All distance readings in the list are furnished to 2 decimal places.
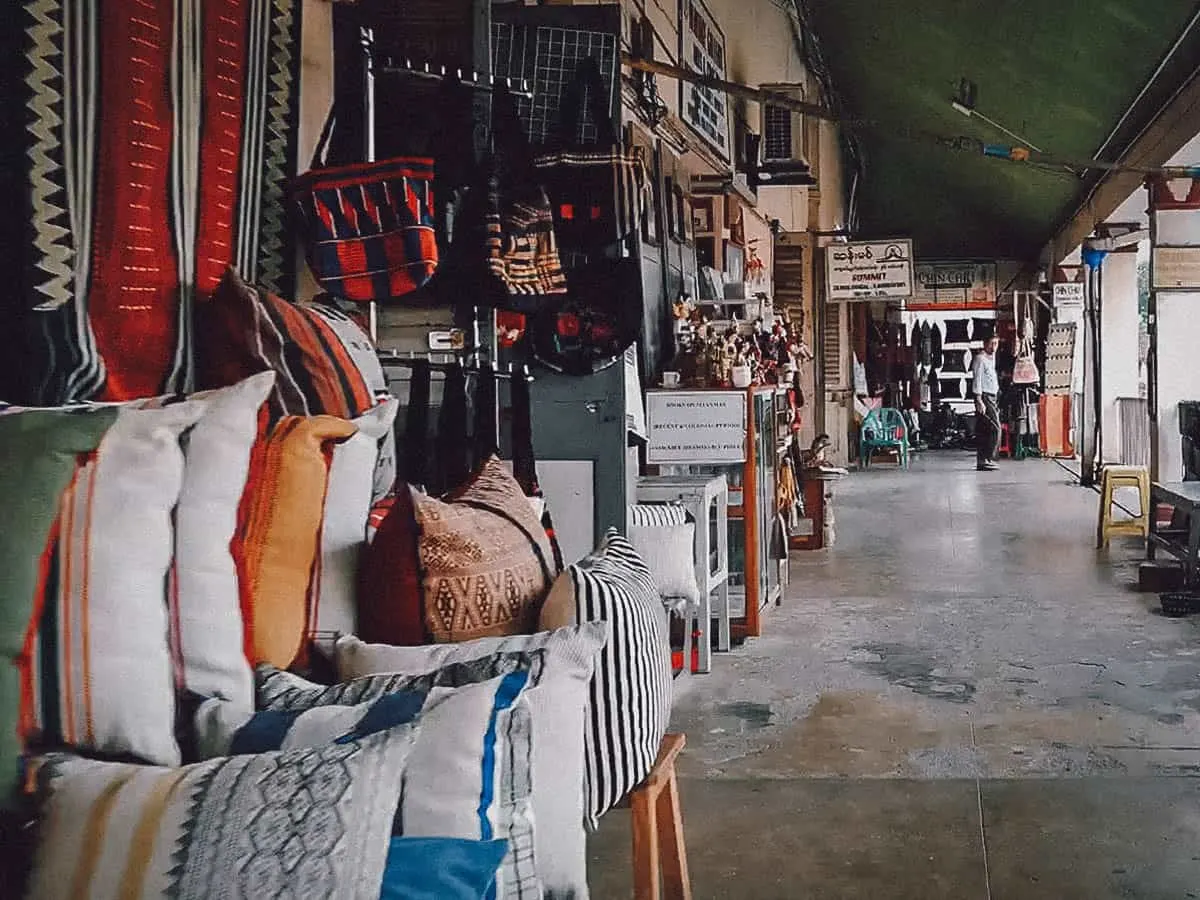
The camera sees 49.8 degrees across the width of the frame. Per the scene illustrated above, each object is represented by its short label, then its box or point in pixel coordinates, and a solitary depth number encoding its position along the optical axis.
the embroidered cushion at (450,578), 1.84
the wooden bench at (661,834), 2.04
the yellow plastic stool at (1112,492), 7.87
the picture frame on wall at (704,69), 6.37
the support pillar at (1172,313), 7.81
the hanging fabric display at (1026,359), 15.79
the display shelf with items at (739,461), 5.01
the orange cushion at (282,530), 1.69
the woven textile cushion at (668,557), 3.58
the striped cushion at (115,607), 1.38
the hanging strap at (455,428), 2.86
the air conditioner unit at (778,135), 8.27
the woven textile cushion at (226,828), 1.20
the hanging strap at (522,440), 3.02
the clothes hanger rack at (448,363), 2.78
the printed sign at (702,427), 4.99
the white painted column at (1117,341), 12.11
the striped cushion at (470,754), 1.38
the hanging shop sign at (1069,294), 14.34
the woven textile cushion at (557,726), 1.65
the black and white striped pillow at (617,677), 1.90
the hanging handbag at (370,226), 2.41
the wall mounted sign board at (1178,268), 7.81
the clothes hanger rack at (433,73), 2.79
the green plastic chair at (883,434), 15.07
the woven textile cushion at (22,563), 1.35
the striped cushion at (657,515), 3.96
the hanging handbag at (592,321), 3.41
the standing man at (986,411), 14.55
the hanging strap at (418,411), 2.71
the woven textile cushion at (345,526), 1.90
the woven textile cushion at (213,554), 1.54
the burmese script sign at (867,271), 11.12
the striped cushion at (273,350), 2.04
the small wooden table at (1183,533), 5.89
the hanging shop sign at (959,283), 20.58
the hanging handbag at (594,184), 3.19
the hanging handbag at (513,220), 2.91
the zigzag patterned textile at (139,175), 1.81
